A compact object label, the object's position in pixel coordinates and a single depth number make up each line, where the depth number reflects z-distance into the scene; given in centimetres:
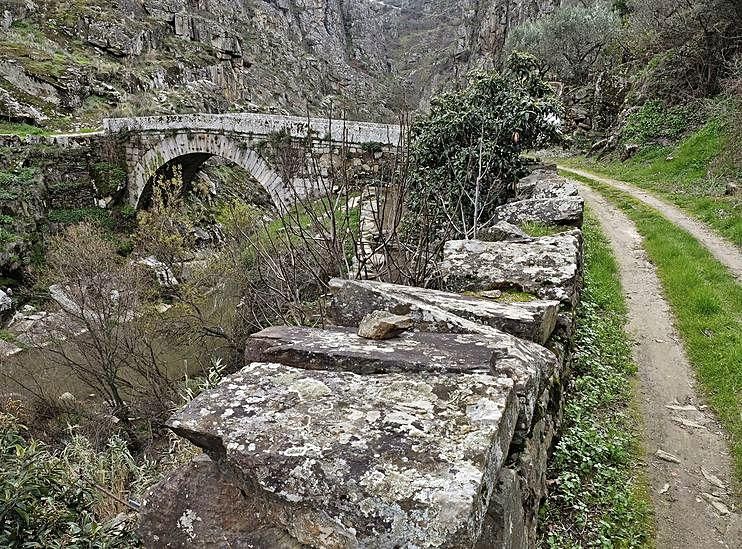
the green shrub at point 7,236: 1762
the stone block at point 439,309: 297
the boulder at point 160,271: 1767
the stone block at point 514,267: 414
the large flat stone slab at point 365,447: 152
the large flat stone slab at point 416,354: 229
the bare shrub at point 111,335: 1156
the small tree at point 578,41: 2744
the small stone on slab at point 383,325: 267
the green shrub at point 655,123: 1628
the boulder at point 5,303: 1591
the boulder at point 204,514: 178
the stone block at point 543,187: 782
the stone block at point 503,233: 560
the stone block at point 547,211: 703
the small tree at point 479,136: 971
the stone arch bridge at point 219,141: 1457
